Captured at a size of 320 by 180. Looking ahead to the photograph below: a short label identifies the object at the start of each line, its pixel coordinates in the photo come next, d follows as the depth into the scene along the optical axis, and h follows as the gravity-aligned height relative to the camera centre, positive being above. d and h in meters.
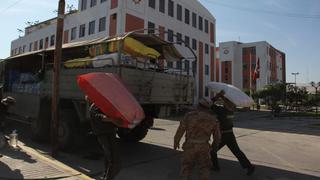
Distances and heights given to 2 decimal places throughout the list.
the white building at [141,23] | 22.41 +8.42
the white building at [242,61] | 53.29 +9.55
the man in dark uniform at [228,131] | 4.96 -0.58
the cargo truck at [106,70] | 5.70 +0.56
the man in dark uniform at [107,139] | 4.07 -0.66
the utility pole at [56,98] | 5.73 +0.04
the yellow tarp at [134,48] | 5.85 +1.35
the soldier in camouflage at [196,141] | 3.55 -0.58
